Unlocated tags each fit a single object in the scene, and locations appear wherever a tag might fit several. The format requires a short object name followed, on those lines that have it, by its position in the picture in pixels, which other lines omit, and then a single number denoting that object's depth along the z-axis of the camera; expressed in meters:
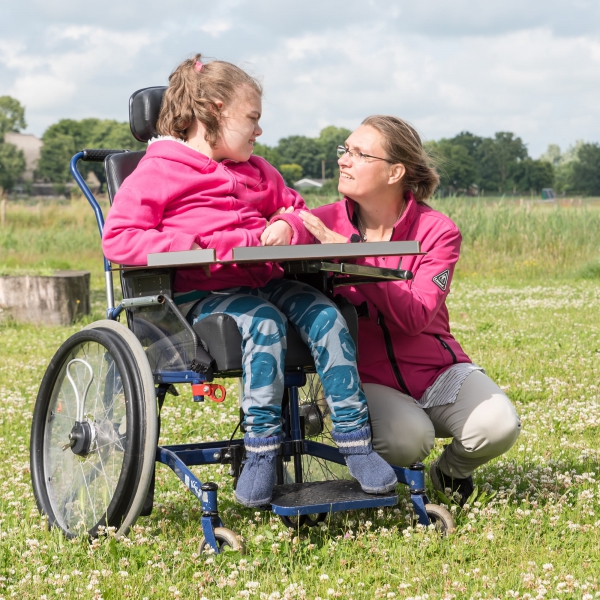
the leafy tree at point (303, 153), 125.75
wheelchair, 3.22
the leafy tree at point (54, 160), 113.12
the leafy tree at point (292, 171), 116.85
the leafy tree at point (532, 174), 99.25
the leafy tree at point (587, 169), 93.19
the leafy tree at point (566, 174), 95.50
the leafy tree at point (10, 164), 98.75
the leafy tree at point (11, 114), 115.75
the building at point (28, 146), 115.62
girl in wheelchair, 3.17
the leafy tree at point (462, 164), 86.94
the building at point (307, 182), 100.04
